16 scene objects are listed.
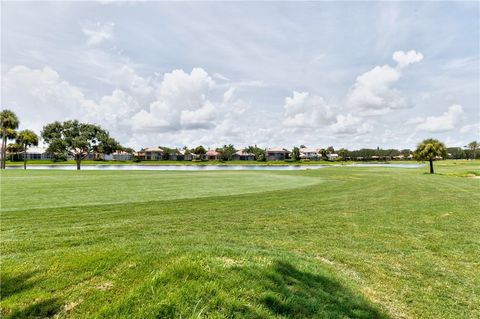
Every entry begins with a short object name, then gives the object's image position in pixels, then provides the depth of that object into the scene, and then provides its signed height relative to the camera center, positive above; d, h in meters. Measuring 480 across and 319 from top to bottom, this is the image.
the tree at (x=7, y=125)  62.75 +7.88
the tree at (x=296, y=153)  152.25 +2.81
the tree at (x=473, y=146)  143.11 +5.80
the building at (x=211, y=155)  175.38 +2.20
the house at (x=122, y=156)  174.88 +1.84
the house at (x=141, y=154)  174.30 +3.01
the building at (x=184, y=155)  173.50 +2.26
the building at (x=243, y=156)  173.57 +1.53
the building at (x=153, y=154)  171.50 +2.92
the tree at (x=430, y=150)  45.84 +1.24
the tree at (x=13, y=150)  109.50 +3.73
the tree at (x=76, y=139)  67.81 +5.01
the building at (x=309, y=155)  186.12 +2.19
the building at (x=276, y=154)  176.88 +2.71
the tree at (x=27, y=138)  71.69 +5.46
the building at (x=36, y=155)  152.38 +2.30
